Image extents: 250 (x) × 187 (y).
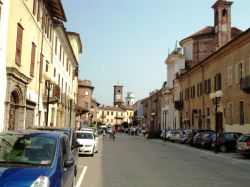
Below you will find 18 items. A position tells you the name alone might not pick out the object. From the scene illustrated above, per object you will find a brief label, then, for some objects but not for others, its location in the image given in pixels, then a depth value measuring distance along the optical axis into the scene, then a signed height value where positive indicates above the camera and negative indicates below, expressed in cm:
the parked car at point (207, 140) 3288 -111
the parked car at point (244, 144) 2236 -99
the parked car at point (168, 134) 5061 -103
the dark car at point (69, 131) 1313 -22
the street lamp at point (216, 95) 2882 +233
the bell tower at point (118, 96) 19375 +1398
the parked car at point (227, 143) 2964 -119
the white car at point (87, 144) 2183 -103
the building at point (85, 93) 9869 +771
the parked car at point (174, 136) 4690 -118
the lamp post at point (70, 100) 4929 +309
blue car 601 -61
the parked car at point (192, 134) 3789 -75
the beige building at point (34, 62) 1995 +390
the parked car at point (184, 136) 4319 -108
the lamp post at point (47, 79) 2857 +331
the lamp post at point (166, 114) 8062 +221
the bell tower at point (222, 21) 6359 +1669
